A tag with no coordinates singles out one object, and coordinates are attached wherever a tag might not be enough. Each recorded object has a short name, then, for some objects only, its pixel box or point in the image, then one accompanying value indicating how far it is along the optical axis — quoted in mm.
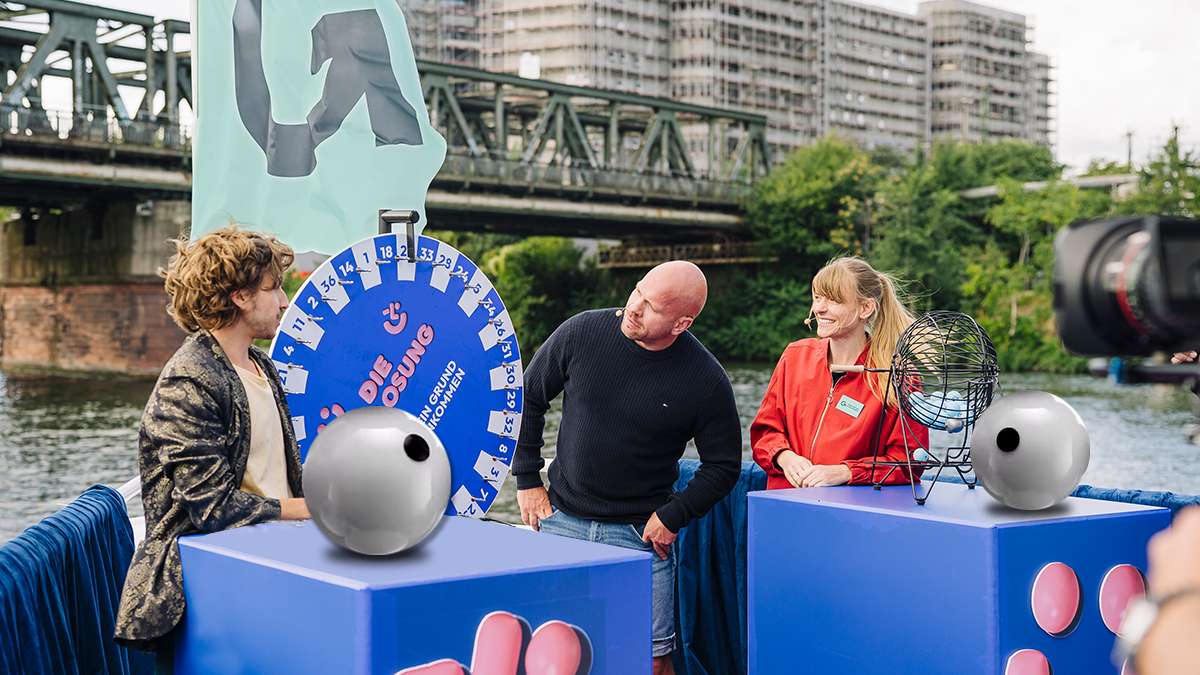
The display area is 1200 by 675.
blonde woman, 4430
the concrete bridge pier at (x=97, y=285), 38906
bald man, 4348
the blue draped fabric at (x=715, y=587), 5785
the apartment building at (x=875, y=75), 134750
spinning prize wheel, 4141
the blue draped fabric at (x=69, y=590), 3406
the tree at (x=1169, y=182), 42688
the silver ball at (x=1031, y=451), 3484
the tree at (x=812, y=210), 53969
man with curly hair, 3006
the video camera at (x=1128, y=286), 1758
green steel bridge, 37219
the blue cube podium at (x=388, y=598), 2490
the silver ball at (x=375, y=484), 2641
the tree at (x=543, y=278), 56156
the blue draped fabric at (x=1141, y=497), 4305
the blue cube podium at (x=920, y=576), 3436
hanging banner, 4812
